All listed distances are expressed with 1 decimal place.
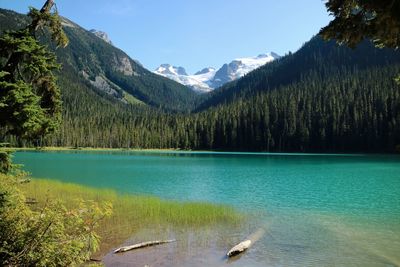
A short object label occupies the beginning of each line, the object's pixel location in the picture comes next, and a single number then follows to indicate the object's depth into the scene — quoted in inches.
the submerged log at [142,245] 740.1
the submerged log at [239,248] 756.0
